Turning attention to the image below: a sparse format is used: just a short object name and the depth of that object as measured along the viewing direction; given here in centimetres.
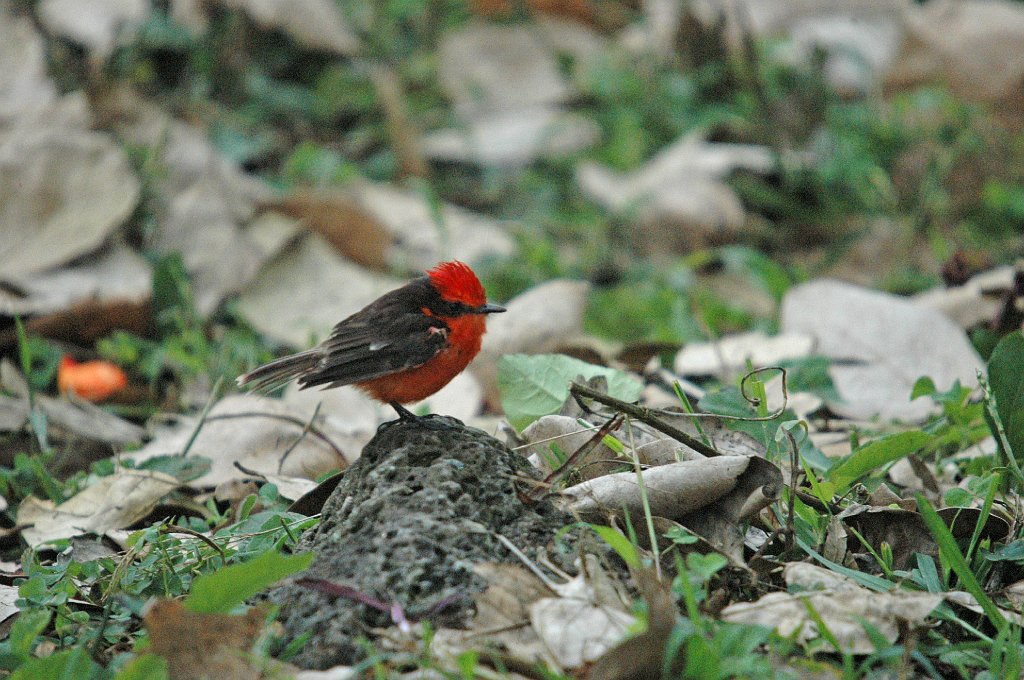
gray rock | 490
